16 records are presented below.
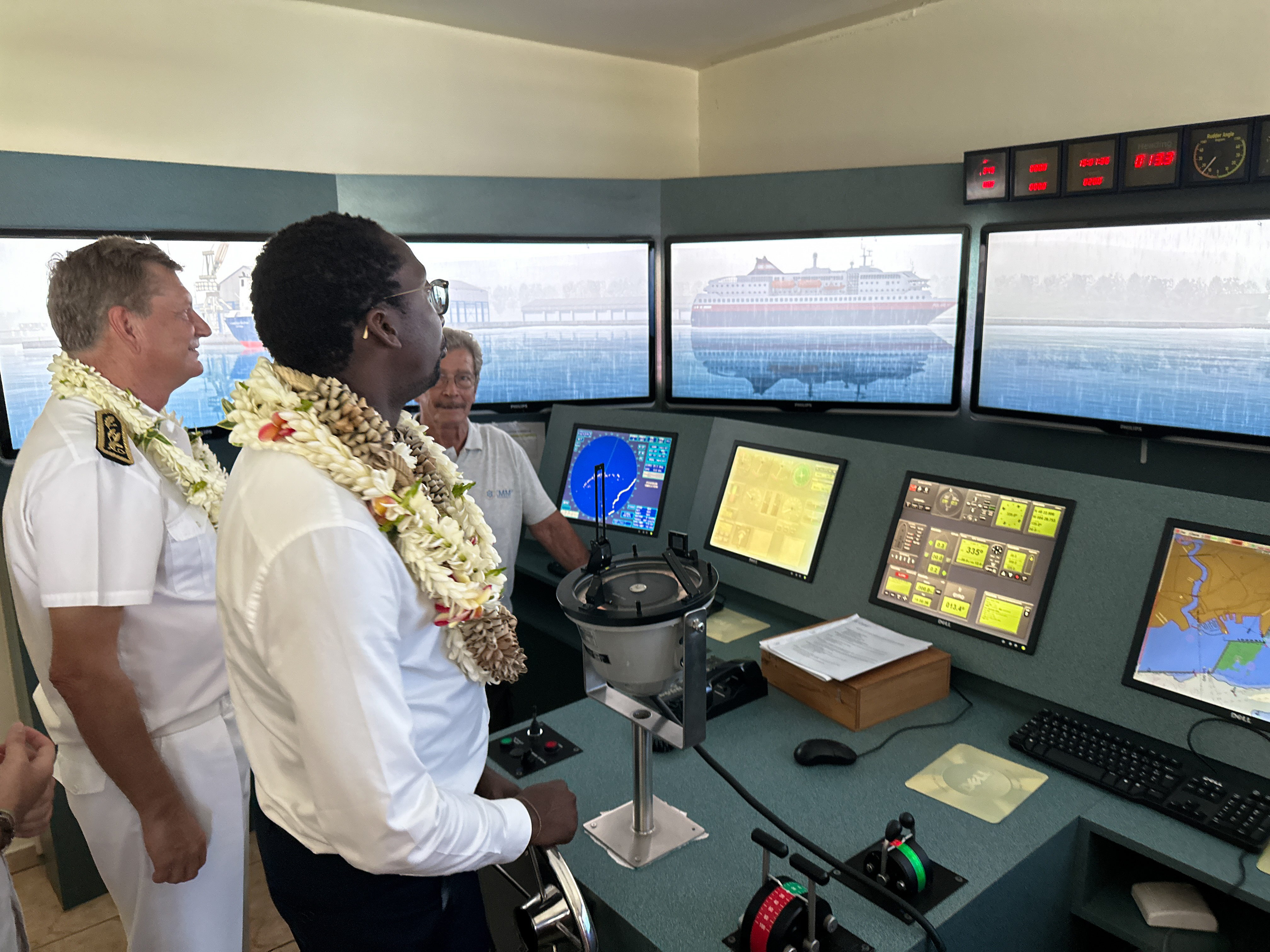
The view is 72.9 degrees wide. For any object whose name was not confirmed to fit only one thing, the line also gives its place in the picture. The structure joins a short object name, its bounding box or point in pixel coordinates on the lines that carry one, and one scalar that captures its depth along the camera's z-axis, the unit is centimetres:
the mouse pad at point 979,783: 144
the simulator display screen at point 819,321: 313
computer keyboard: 133
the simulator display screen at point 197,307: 247
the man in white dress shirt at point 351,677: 90
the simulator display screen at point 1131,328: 251
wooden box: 169
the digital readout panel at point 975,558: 175
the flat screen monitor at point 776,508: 216
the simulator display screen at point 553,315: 326
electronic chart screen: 146
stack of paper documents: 174
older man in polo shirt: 245
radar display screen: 271
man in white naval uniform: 143
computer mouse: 157
